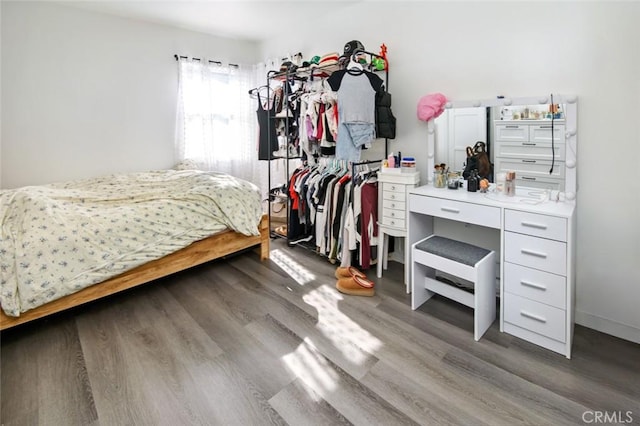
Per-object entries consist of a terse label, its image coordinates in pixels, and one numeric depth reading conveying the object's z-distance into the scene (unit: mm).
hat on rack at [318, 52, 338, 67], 3133
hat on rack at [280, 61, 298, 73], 3439
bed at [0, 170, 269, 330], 2035
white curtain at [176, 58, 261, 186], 4301
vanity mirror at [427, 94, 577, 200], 2131
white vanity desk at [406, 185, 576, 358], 1848
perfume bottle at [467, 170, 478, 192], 2451
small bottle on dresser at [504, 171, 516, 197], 2299
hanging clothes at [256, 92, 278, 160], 3801
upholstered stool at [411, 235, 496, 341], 2061
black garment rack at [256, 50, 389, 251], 3002
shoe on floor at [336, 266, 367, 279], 2762
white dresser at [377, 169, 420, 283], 2717
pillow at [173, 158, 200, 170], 4172
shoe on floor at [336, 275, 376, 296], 2643
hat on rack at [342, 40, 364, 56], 2963
